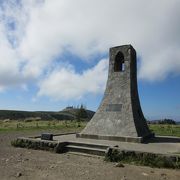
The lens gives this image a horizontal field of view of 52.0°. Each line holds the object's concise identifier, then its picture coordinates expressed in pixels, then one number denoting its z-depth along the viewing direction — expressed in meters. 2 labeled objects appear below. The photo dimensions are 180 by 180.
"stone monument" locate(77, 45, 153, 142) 9.70
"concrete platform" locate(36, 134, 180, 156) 7.44
